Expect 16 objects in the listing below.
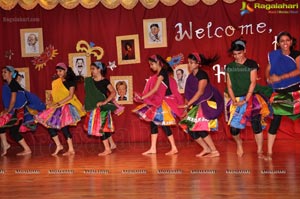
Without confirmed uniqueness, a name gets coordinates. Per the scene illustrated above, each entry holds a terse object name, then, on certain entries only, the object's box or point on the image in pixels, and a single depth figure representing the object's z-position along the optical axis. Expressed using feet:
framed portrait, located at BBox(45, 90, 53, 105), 35.56
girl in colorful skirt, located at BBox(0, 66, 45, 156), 30.29
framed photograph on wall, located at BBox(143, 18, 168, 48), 34.25
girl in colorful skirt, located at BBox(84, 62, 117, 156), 29.34
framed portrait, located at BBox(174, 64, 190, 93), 34.44
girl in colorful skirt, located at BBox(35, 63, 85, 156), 29.82
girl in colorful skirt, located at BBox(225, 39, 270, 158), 25.36
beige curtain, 33.63
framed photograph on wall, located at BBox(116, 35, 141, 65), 34.68
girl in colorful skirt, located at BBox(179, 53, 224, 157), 26.52
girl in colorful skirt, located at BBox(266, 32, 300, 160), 24.60
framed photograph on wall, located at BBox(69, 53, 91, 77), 35.26
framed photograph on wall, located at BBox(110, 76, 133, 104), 34.94
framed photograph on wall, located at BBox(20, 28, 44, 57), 35.58
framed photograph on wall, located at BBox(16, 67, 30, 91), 35.76
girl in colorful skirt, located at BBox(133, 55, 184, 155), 28.46
